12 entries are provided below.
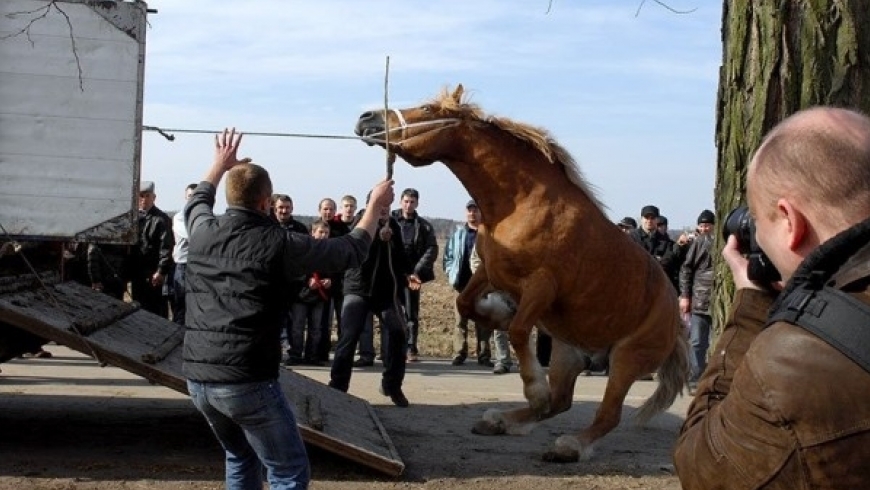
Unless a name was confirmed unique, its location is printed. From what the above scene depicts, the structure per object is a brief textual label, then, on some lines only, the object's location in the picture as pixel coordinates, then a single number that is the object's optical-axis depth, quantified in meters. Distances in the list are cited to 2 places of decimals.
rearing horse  7.50
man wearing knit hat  12.29
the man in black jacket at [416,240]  13.04
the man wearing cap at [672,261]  13.51
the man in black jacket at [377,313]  9.55
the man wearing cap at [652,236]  13.69
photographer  1.69
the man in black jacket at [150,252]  12.99
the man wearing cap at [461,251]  13.10
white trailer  7.79
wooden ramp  6.52
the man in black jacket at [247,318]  4.68
